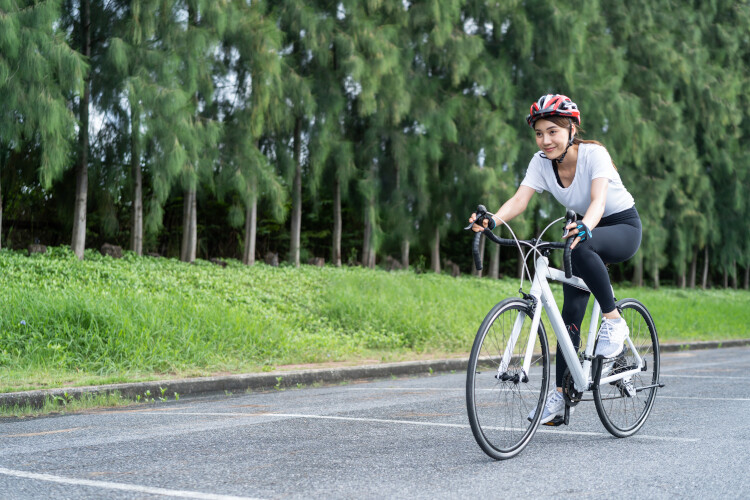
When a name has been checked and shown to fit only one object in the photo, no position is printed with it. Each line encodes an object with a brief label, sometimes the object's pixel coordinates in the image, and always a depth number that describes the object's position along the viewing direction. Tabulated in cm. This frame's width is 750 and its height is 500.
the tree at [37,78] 1384
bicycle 450
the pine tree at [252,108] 1811
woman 495
